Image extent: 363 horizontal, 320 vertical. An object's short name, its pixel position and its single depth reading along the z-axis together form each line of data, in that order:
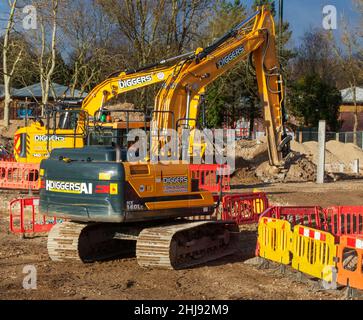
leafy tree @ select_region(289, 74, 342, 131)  47.06
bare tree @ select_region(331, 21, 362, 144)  40.09
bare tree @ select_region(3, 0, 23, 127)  27.48
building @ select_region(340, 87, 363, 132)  63.69
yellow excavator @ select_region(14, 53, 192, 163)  17.39
